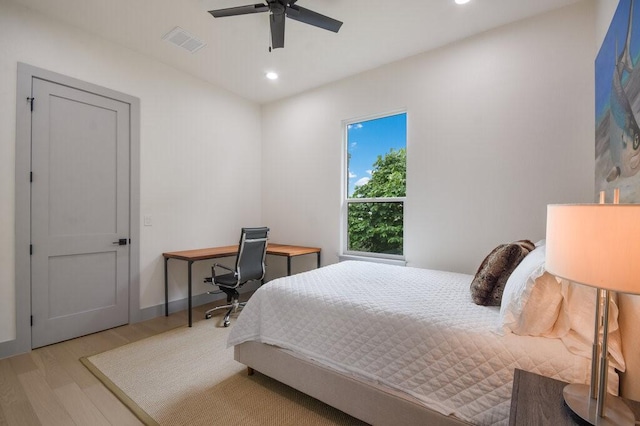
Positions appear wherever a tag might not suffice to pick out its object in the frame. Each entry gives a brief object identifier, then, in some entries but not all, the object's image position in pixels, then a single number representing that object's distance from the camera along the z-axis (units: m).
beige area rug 1.74
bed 1.27
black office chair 3.11
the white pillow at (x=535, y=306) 1.29
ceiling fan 2.09
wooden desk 3.14
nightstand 0.91
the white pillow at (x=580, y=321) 1.16
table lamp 0.74
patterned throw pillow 1.72
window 3.44
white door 2.56
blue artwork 1.33
